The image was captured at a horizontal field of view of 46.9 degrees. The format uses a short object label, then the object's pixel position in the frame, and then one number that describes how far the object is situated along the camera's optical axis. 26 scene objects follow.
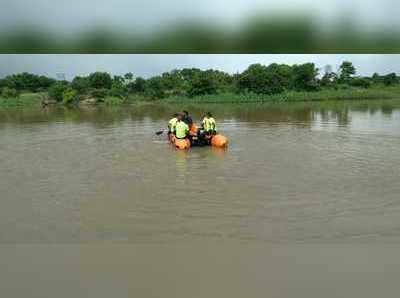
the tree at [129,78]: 49.72
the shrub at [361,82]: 50.12
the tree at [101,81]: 48.75
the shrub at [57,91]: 47.50
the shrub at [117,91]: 48.56
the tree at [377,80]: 49.89
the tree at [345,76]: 48.84
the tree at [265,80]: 46.56
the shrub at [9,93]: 46.91
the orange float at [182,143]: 14.29
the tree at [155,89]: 48.16
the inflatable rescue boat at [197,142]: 14.32
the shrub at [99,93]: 48.16
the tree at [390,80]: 50.41
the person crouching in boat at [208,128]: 14.76
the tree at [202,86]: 47.25
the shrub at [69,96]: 47.23
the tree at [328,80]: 50.38
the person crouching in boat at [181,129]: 14.36
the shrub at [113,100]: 46.88
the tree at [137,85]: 50.62
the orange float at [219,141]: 14.49
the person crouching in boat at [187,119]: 15.39
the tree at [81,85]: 48.19
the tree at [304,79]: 46.86
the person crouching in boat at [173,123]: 15.34
